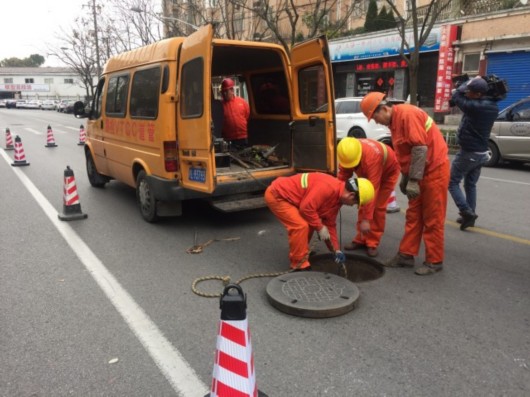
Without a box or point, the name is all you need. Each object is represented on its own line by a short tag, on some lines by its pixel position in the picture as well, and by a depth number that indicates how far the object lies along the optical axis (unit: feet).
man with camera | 17.60
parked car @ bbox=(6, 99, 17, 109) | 211.20
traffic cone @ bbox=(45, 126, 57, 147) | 52.21
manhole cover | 11.54
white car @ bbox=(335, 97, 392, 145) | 42.85
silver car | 33.40
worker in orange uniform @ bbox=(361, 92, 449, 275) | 13.51
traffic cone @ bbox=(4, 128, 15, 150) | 51.24
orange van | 17.56
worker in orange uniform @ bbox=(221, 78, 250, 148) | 24.38
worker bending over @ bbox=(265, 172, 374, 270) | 13.58
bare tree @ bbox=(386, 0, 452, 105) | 43.83
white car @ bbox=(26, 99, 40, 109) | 207.82
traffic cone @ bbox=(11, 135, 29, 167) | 37.60
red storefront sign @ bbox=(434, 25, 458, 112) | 63.00
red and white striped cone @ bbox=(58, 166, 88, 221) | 20.97
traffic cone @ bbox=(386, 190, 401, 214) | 21.98
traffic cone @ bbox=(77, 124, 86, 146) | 54.89
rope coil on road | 12.99
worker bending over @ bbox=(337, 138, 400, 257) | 14.73
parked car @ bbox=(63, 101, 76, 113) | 162.09
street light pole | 100.29
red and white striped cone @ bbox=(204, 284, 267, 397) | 6.47
